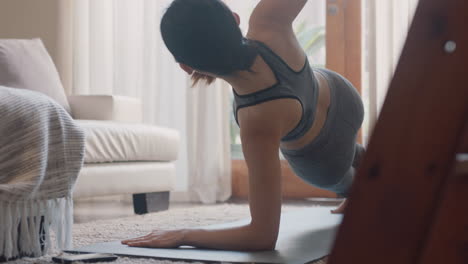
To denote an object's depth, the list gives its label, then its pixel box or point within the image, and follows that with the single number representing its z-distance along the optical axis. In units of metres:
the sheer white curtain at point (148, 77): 3.47
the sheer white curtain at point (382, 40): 3.17
